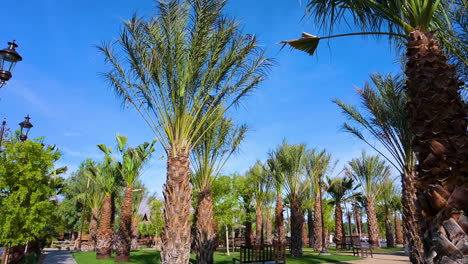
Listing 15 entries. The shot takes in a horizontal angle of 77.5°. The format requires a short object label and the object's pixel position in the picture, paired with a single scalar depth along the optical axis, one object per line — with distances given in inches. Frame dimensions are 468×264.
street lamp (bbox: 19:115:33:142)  408.5
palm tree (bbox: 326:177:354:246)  1201.4
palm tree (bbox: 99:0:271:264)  313.3
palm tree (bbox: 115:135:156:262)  651.5
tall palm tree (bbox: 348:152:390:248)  1059.9
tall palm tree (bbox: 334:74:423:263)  473.4
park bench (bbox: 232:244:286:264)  501.7
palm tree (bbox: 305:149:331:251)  1016.9
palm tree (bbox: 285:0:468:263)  150.4
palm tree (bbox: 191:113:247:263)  492.9
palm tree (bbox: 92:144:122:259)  765.3
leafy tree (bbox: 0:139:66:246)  411.8
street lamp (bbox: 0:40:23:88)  270.8
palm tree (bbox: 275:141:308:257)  839.1
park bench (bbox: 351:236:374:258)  773.1
